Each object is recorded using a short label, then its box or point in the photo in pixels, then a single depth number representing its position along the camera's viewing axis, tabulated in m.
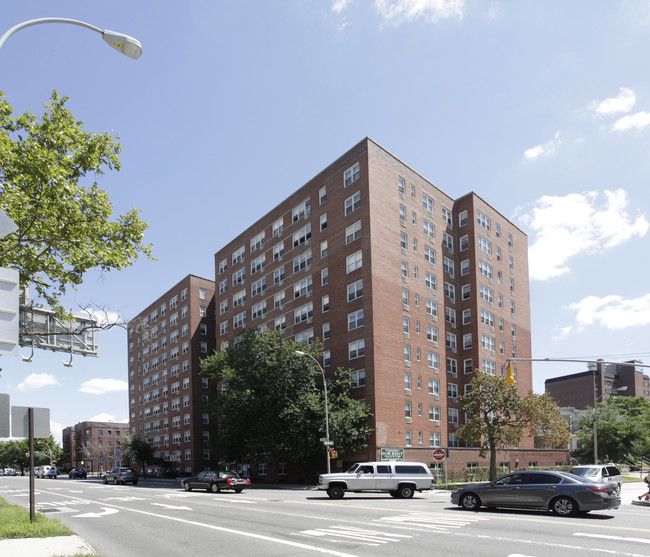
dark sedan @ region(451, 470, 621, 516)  17.00
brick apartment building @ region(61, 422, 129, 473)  138.00
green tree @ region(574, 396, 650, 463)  64.88
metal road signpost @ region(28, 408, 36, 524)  13.87
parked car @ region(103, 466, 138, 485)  55.75
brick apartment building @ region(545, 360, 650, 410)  134.38
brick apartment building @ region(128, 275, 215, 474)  76.06
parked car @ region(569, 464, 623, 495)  28.45
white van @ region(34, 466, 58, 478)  92.94
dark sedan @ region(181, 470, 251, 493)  35.47
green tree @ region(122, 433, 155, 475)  80.19
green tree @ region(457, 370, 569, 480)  41.69
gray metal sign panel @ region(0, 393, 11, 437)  12.56
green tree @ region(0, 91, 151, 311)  15.34
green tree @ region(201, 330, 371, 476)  42.53
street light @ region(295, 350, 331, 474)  37.12
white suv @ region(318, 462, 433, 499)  27.42
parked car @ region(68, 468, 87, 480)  84.31
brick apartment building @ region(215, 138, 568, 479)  45.81
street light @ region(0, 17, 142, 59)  10.43
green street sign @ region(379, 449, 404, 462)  42.16
